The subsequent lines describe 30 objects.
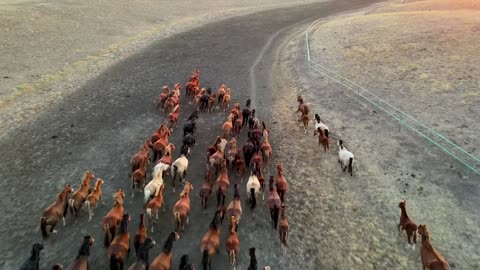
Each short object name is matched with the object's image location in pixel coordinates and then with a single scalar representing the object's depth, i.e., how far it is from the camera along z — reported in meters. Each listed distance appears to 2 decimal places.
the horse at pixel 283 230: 11.47
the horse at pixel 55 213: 11.32
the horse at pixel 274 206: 12.20
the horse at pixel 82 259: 9.47
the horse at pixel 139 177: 13.42
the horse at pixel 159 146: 15.34
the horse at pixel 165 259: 9.68
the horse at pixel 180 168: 14.09
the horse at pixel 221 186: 13.01
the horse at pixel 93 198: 12.28
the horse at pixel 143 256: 9.62
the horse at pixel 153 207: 11.92
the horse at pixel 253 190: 13.01
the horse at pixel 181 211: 11.77
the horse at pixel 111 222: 11.13
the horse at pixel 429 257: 9.86
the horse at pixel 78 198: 12.14
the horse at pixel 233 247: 10.62
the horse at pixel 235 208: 12.00
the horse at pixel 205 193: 12.90
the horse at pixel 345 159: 15.06
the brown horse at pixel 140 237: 10.62
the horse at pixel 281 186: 13.37
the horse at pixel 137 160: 14.30
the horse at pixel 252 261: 9.98
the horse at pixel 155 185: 12.62
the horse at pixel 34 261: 9.66
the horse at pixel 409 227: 11.50
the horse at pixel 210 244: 10.29
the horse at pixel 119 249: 10.09
